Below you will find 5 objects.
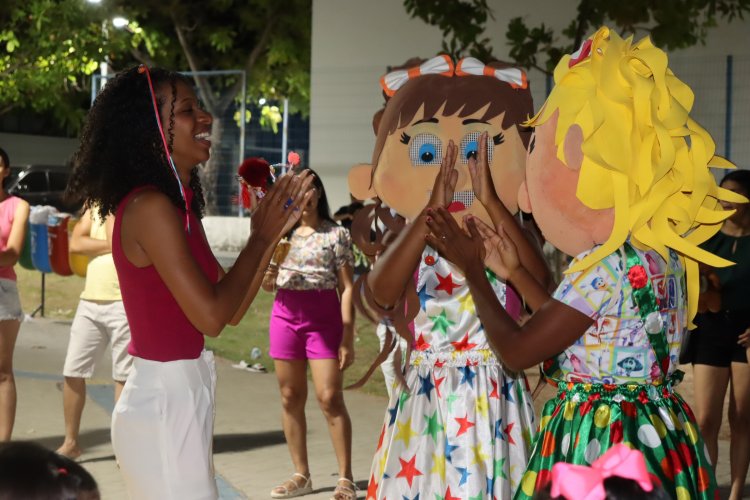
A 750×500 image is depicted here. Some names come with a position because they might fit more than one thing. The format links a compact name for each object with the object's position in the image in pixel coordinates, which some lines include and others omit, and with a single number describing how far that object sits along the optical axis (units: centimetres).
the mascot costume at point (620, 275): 294
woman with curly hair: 312
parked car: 2203
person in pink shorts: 625
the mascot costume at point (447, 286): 363
